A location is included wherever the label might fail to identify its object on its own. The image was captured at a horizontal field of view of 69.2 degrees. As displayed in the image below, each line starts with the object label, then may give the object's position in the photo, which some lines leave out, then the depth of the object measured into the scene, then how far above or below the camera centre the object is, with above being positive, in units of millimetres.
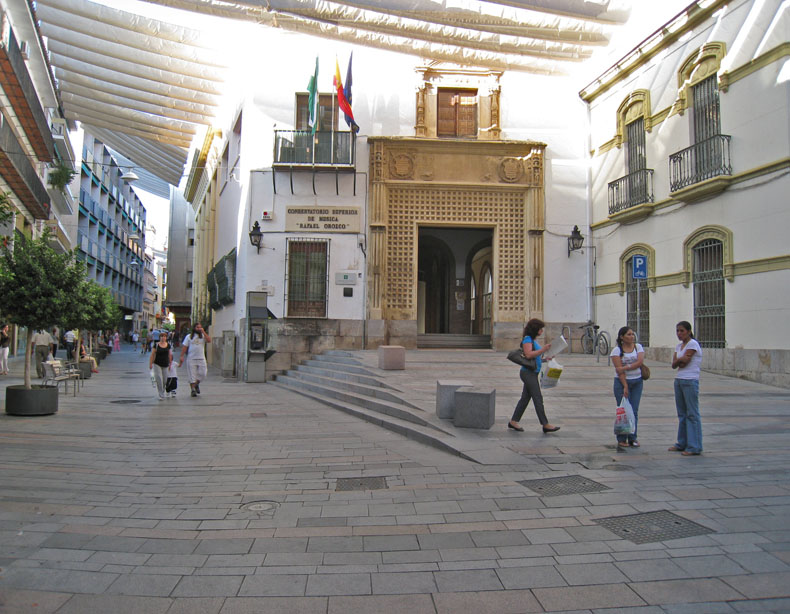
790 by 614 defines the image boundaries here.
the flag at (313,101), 16219 +6453
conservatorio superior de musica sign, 17484 +3307
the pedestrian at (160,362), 12536 -779
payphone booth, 16172 -343
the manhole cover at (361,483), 5512 -1533
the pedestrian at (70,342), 20234 -566
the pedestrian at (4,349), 16219 -668
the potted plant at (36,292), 9203 +553
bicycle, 16831 -348
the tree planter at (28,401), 9445 -1238
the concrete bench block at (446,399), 8039 -1002
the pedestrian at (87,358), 18294 -1026
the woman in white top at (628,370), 6770 -494
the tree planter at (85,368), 17219 -1265
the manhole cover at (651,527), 4113 -1486
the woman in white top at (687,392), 6445 -729
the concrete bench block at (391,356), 12539 -629
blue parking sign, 13891 +1490
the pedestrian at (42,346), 16031 -558
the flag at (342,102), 16172 +6436
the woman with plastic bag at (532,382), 7512 -714
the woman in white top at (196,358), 12992 -714
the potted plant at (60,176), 23422 +6172
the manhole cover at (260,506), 4863 -1545
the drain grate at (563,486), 5246 -1489
